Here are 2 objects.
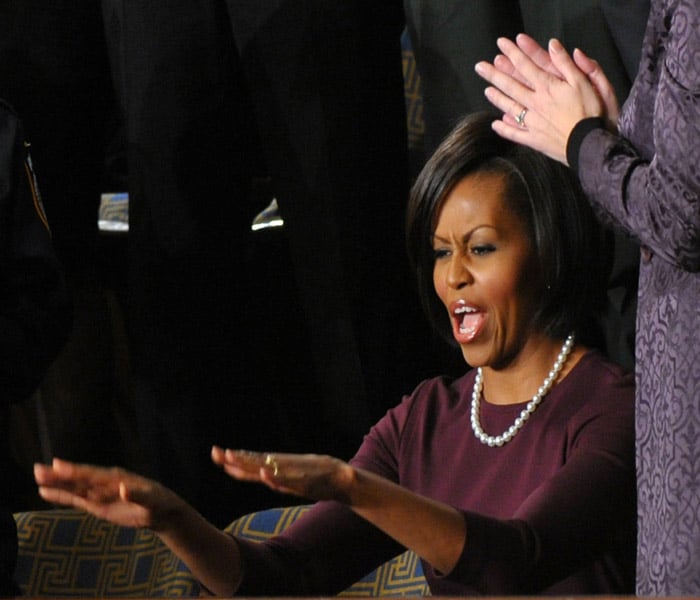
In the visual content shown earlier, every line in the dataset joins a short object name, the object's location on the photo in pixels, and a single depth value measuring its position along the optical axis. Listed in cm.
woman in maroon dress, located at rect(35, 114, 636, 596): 1077
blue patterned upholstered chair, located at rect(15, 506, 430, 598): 1110
